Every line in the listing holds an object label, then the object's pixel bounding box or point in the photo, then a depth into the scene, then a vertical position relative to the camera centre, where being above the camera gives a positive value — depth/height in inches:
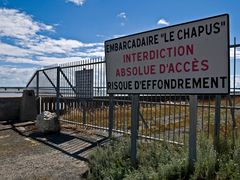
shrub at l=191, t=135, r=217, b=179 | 94.1 -38.9
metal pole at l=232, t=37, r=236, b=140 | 115.1 +5.6
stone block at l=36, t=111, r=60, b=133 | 218.7 -41.2
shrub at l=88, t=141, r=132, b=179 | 113.6 -48.5
